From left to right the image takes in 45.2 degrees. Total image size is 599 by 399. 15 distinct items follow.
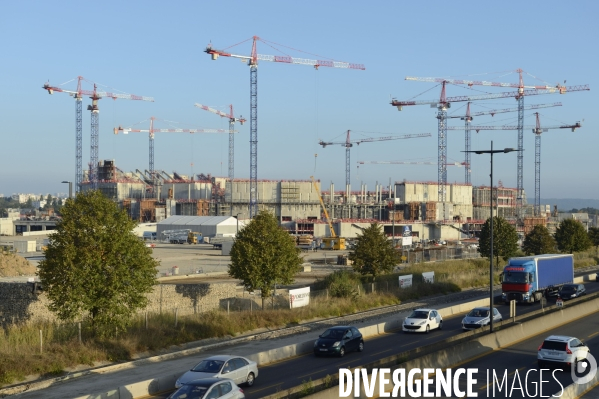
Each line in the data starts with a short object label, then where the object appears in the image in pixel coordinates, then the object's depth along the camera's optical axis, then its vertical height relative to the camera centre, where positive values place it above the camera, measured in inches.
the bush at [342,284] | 1985.7 -242.4
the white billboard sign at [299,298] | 1745.9 -238.9
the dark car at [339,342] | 1166.3 -232.1
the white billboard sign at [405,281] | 2275.2 -255.4
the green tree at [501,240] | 3112.7 -171.4
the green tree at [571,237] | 3821.4 -192.9
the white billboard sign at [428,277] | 2448.3 -260.2
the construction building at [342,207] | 6594.5 -57.5
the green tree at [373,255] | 2279.8 -170.4
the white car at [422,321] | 1470.2 -249.2
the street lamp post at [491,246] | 1272.1 -85.5
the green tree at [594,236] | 4730.6 -232.8
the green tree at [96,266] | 1216.2 -111.9
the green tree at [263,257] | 1761.8 -137.6
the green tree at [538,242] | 3533.5 -205.4
